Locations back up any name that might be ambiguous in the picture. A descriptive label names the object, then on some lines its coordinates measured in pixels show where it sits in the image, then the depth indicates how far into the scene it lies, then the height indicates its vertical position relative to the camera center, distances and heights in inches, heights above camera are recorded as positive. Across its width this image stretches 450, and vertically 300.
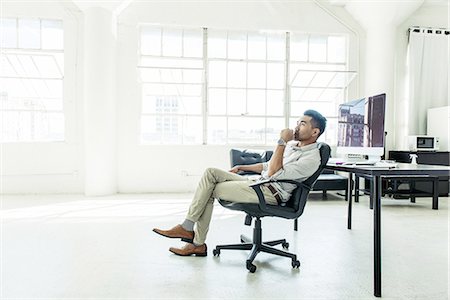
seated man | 95.2 -12.6
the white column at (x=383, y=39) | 237.8 +75.9
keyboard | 95.8 -6.2
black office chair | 94.0 -19.3
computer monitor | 99.0 +4.6
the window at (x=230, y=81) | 247.9 +46.3
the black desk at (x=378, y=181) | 78.6 -9.4
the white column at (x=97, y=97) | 220.4 +29.4
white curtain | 255.4 +53.9
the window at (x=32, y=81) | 235.5 +42.2
